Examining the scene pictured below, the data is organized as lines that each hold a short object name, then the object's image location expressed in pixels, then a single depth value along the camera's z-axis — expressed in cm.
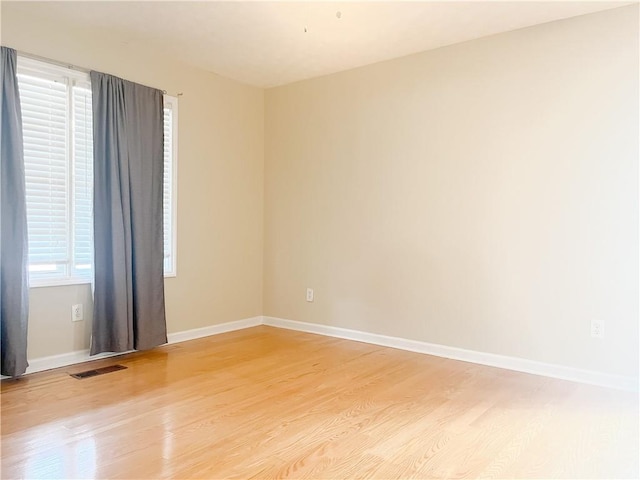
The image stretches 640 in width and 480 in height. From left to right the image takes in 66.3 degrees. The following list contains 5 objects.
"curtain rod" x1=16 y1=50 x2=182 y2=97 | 329
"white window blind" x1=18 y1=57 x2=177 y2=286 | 337
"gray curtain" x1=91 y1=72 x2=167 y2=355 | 365
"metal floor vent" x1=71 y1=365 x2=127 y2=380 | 333
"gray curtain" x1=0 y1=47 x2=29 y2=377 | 313
